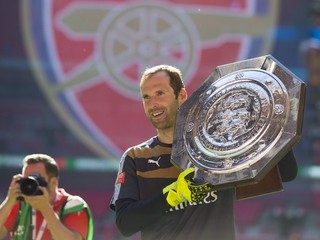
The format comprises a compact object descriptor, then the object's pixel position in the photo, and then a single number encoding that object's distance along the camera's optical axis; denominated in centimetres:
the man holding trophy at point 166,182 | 486
